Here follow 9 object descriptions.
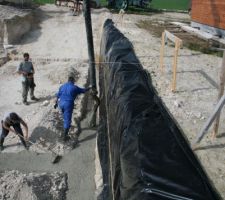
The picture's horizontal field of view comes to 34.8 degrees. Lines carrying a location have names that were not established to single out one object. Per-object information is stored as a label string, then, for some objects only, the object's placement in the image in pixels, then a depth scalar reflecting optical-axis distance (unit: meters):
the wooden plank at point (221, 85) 6.54
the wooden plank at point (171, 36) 9.06
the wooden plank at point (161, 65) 11.36
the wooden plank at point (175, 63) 8.93
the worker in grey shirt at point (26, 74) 10.93
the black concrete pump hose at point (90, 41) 8.87
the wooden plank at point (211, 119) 5.99
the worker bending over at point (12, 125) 7.99
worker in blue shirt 8.56
